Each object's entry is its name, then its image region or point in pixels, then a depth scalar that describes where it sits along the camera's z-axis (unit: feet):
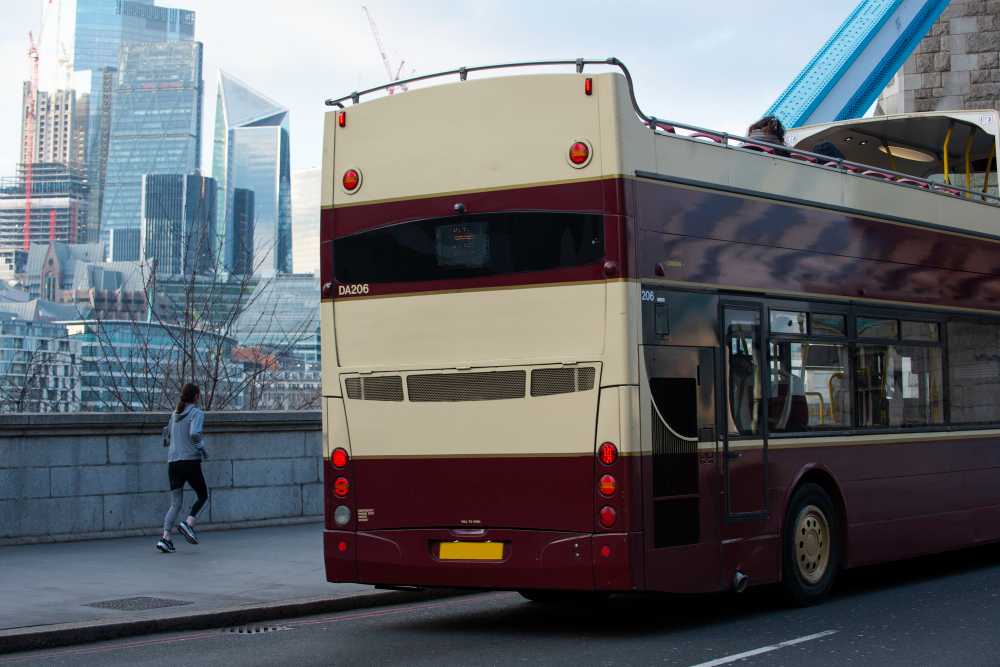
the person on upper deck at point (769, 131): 38.75
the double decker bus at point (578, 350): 28.55
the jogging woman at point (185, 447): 48.80
